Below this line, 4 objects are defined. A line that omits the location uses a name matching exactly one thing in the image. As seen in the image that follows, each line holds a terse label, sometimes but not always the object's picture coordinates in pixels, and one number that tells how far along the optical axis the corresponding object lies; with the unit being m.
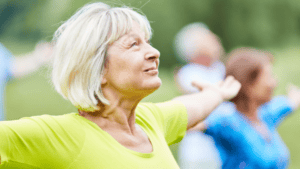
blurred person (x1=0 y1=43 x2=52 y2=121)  5.82
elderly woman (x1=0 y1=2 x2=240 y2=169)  2.59
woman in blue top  5.38
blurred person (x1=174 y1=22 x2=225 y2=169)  7.48
